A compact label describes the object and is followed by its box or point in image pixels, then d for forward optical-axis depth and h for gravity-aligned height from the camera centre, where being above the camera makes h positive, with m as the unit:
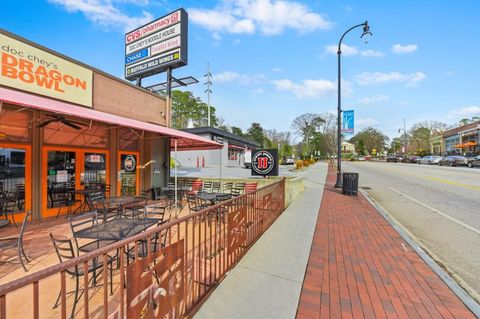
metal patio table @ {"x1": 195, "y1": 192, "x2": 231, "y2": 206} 6.73 -1.10
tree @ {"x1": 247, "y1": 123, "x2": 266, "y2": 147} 73.00 +7.80
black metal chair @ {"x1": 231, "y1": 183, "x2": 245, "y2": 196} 11.11 -1.24
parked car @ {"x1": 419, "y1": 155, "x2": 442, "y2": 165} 39.87 -0.29
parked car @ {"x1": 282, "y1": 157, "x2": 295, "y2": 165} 45.42 -0.50
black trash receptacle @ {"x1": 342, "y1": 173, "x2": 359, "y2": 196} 10.94 -1.17
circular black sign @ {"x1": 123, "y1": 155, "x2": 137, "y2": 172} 9.73 -0.18
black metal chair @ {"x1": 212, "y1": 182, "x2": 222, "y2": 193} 10.87 -1.22
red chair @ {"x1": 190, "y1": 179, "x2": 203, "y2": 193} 11.08 -1.24
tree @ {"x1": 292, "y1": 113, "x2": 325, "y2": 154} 70.94 +9.99
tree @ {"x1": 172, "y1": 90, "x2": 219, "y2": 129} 50.41 +10.70
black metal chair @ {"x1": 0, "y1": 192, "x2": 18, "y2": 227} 5.81 -1.17
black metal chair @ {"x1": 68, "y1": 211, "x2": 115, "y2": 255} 3.24 -1.22
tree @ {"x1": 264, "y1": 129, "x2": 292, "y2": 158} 77.71 +7.37
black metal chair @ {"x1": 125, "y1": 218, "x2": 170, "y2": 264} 3.27 -1.35
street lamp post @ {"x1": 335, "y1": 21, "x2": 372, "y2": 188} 11.93 +3.03
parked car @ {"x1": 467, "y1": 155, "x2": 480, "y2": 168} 29.43 -0.47
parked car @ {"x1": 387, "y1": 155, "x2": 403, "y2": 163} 53.91 -0.16
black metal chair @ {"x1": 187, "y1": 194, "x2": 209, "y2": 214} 7.12 -1.46
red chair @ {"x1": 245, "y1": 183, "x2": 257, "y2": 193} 9.81 -1.16
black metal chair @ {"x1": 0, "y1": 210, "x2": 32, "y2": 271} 3.67 -1.37
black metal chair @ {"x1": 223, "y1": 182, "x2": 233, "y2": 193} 10.95 -1.33
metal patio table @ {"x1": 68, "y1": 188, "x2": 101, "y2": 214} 7.15 -1.09
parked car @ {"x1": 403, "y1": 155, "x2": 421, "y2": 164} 46.25 -0.16
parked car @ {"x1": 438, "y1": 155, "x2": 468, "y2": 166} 32.38 -0.37
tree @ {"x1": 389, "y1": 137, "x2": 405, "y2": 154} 89.69 +5.42
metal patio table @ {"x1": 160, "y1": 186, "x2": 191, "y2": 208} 8.76 -1.25
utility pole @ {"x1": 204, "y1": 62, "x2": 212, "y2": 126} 37.99 +12.07
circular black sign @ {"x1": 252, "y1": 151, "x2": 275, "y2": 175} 10.22 -0.16
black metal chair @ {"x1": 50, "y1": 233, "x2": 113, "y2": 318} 2.58 -1.48
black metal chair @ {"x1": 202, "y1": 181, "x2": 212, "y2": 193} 11.60 -1.31
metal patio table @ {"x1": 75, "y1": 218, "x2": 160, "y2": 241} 3.25 -1.04
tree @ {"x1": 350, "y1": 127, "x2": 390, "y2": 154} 89.31 +6.58
